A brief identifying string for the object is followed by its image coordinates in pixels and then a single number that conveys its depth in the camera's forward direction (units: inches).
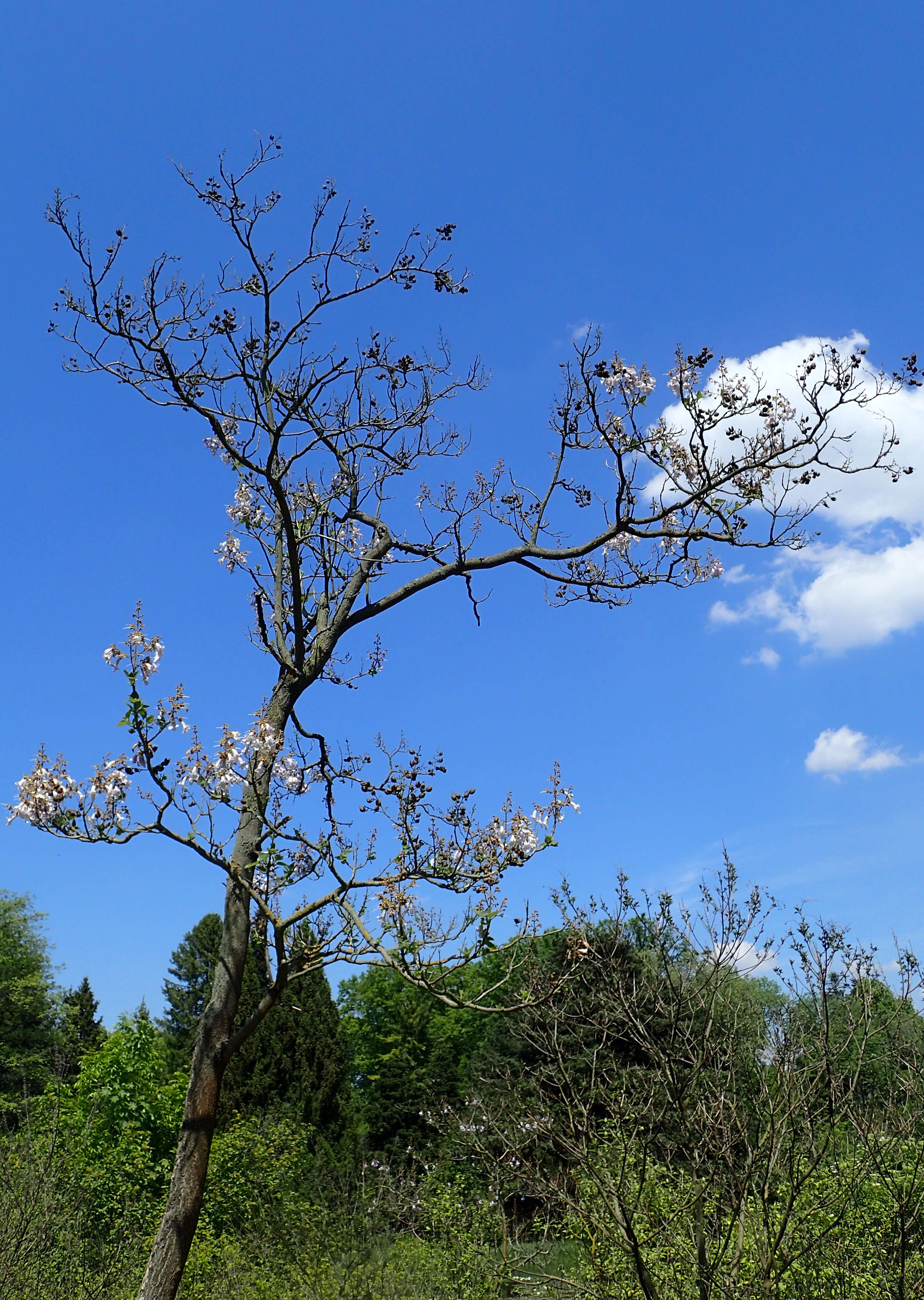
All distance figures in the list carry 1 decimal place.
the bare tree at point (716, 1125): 224.2
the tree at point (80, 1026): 997.2
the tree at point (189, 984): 1163.9
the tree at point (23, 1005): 1165.1
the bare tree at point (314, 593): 206.4
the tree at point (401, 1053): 899.4
